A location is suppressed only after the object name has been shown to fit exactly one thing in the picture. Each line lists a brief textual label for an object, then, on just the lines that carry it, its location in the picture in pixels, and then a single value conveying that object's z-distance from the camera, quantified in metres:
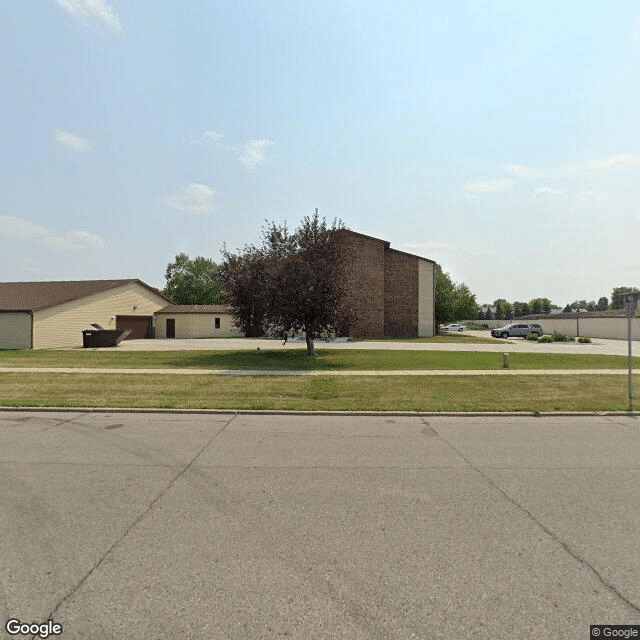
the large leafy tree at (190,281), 64.25
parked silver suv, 39.09
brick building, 34.31
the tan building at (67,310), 24.70
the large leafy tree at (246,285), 18.64
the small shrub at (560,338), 31.82
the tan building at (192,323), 38.84
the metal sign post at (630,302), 8.92
